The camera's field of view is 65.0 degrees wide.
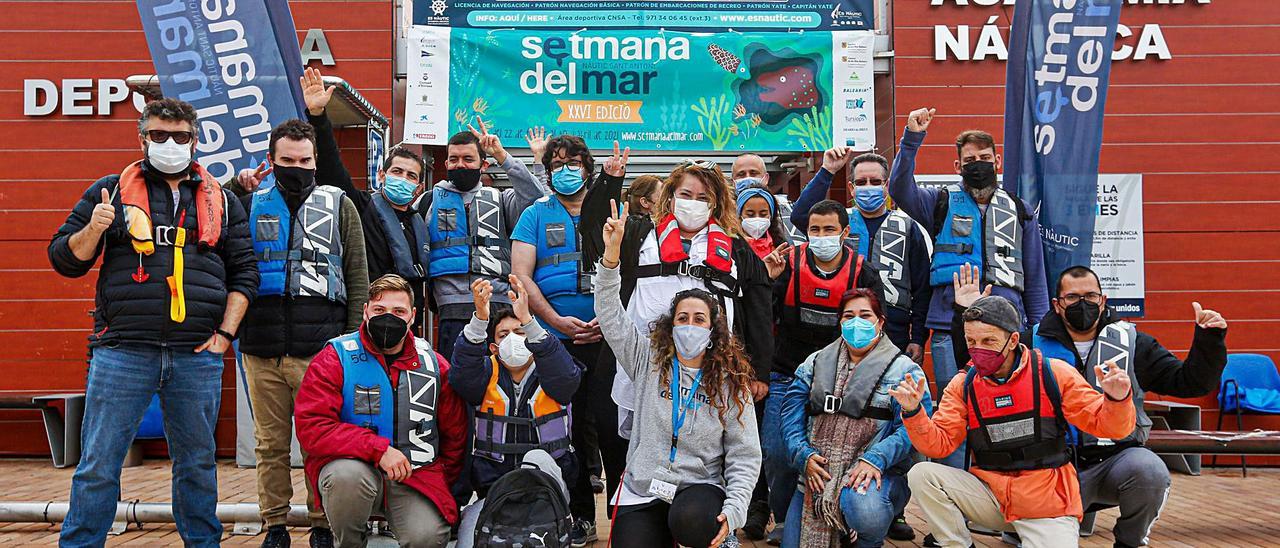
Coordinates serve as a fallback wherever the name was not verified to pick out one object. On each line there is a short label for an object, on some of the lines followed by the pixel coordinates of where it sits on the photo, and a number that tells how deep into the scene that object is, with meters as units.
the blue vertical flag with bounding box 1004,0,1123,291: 5.77
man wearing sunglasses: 4.20
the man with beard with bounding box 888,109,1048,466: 5.47
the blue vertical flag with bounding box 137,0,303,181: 6.20
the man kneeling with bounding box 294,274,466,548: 4.26
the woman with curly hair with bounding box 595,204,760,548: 4.16
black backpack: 4.11
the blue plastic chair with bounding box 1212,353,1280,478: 8.44
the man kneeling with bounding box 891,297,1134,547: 4.39
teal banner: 8.48
